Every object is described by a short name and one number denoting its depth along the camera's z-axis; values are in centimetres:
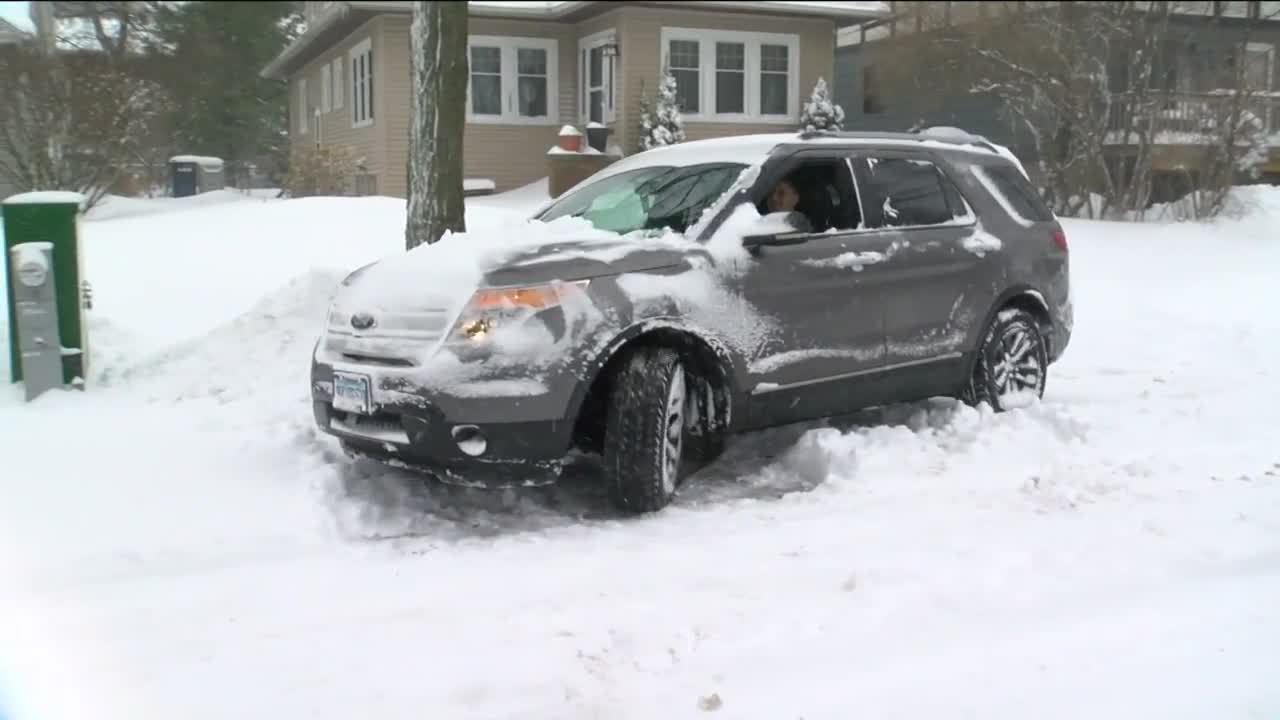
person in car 535
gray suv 447
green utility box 586
